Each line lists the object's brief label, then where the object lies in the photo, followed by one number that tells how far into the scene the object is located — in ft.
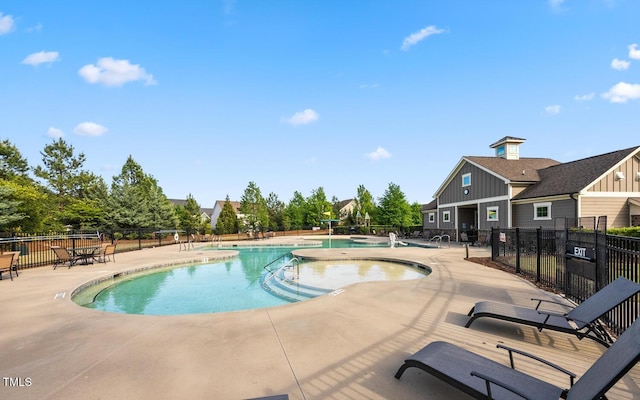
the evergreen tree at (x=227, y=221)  114.11
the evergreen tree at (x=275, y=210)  137.39
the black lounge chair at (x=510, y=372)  6.07
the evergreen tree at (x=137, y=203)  91.45
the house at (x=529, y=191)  51.29
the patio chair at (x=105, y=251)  40.40
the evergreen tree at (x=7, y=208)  56.54
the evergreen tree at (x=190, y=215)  121.60
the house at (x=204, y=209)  226.09
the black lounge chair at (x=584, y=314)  11.87
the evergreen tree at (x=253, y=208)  119.96
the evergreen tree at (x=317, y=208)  134.00
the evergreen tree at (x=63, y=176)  112.47
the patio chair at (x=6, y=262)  26.83
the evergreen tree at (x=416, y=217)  155.63
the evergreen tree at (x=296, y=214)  134.82
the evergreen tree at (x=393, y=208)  112.57
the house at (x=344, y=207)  194.13
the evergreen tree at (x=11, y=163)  88.99
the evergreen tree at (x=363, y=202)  146.59
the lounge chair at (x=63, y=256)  35.31
